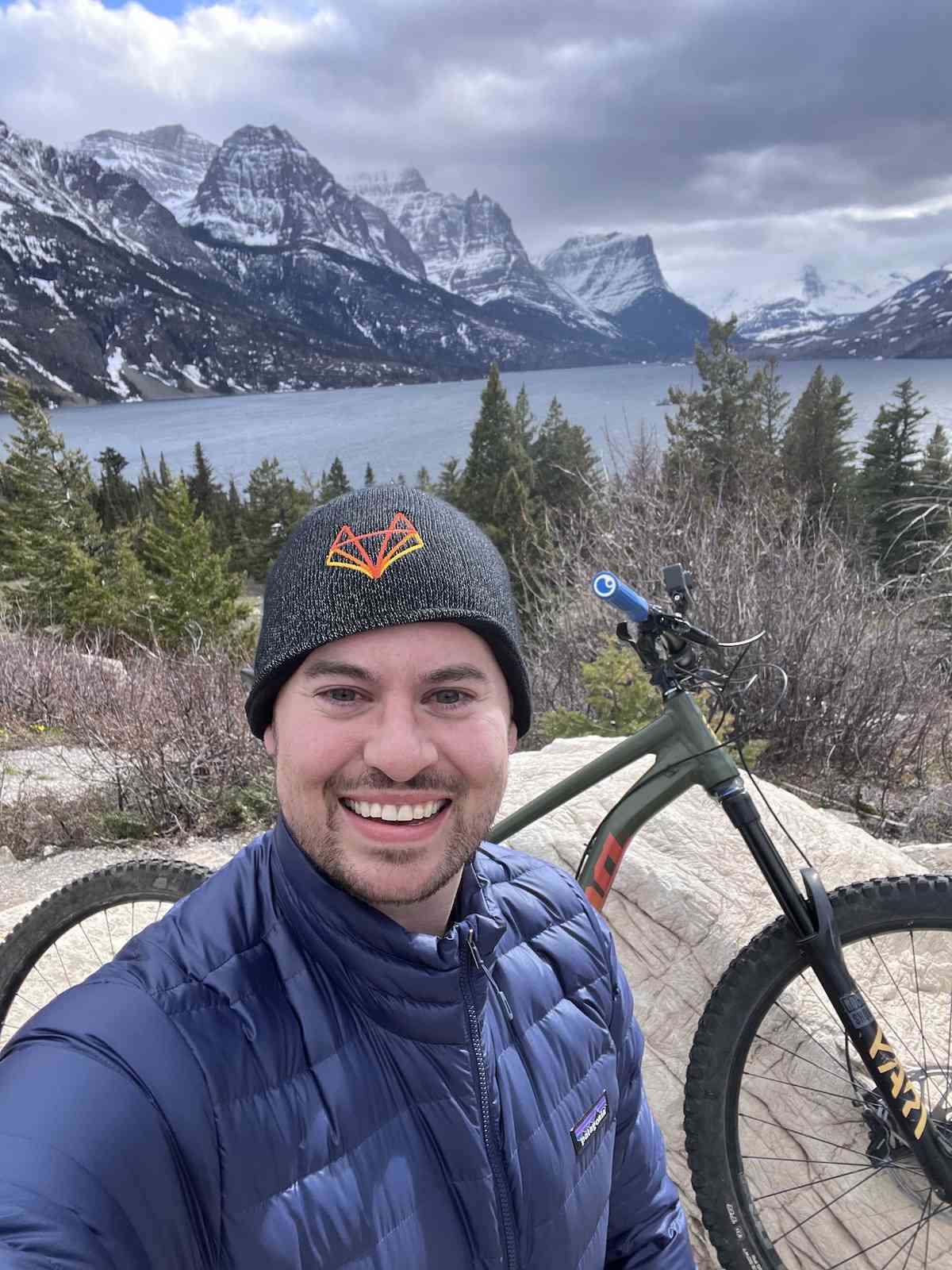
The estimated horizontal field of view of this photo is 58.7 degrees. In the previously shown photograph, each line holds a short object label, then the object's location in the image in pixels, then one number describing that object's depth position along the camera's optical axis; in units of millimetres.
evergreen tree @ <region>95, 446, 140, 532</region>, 60562
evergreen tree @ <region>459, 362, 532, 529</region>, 40344
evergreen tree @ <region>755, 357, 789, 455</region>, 38344
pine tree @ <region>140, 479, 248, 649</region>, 32250
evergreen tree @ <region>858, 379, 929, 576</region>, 32594
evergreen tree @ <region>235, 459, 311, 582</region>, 57250
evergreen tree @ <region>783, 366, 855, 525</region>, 38750
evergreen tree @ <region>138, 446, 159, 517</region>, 59938
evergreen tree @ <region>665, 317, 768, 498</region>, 36781
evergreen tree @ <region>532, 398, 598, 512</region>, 39472
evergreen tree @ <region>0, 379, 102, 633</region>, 39844
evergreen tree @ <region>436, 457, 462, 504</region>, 51681
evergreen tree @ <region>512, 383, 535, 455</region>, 44444
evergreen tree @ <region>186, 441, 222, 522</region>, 59750
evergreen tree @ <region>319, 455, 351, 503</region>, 56094
